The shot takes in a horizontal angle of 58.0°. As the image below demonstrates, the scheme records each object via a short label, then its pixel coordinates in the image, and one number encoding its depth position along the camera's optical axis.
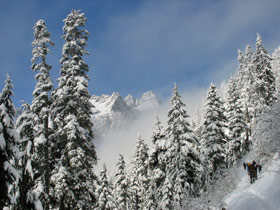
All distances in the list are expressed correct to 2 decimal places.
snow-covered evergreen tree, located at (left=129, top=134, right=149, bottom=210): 39.22
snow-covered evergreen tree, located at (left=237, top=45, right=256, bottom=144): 44.00
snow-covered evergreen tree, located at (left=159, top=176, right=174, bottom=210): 26.00
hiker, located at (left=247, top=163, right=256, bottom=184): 19.34
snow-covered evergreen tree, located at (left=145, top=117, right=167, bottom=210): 28.31
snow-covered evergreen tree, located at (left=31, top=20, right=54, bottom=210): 16.88
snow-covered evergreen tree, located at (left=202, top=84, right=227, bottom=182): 32.06
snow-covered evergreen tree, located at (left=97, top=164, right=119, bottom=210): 32.09
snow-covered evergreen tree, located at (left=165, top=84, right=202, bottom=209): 23.61
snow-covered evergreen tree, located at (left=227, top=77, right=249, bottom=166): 41.53
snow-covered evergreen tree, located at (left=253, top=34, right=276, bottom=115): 41.38
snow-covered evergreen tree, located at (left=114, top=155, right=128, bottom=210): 40.22
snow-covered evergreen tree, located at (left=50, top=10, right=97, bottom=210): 17.22
